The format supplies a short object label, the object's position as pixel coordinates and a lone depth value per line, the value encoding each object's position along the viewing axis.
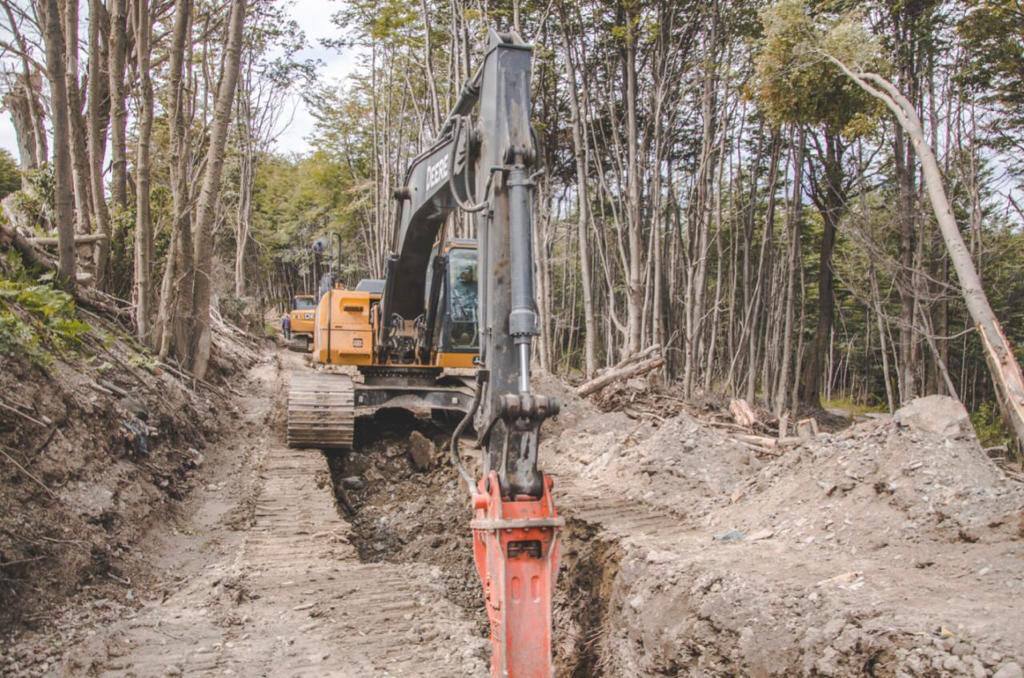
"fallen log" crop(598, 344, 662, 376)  11.66
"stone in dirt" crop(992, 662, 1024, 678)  2.89
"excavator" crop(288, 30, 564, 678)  3.53
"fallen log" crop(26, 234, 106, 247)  9.12
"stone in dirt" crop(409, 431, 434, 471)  9.15
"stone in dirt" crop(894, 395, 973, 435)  5.16
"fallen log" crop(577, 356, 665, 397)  11.34
